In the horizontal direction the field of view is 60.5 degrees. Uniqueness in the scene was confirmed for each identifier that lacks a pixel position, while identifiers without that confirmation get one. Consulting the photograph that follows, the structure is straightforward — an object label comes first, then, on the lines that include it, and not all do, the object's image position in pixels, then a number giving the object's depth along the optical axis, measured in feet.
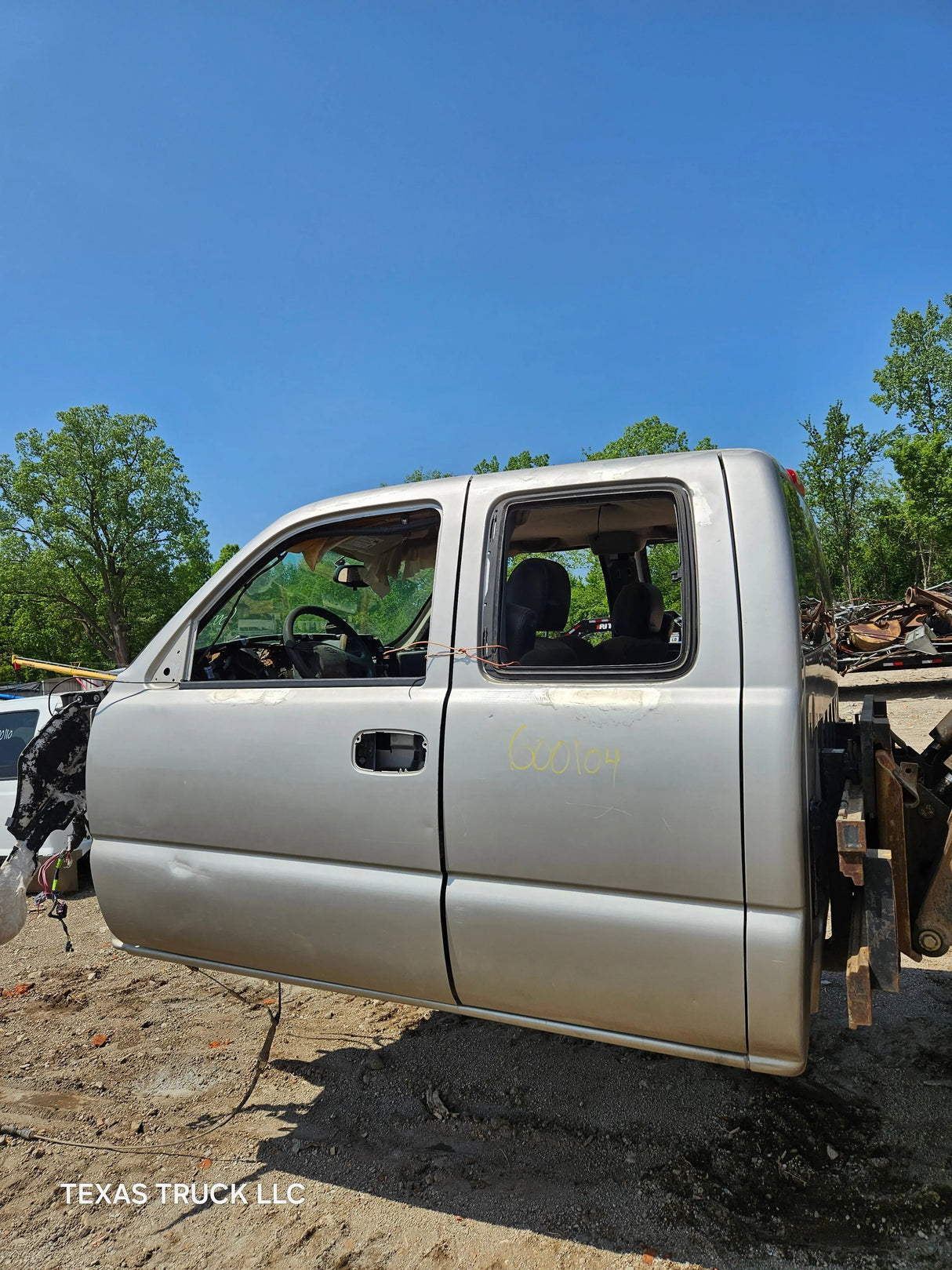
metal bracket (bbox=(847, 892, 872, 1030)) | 6.91
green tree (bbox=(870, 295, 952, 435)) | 148.56
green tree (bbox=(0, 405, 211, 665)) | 135.23
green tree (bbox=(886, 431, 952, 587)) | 107.65
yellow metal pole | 11.59
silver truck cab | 7.13
